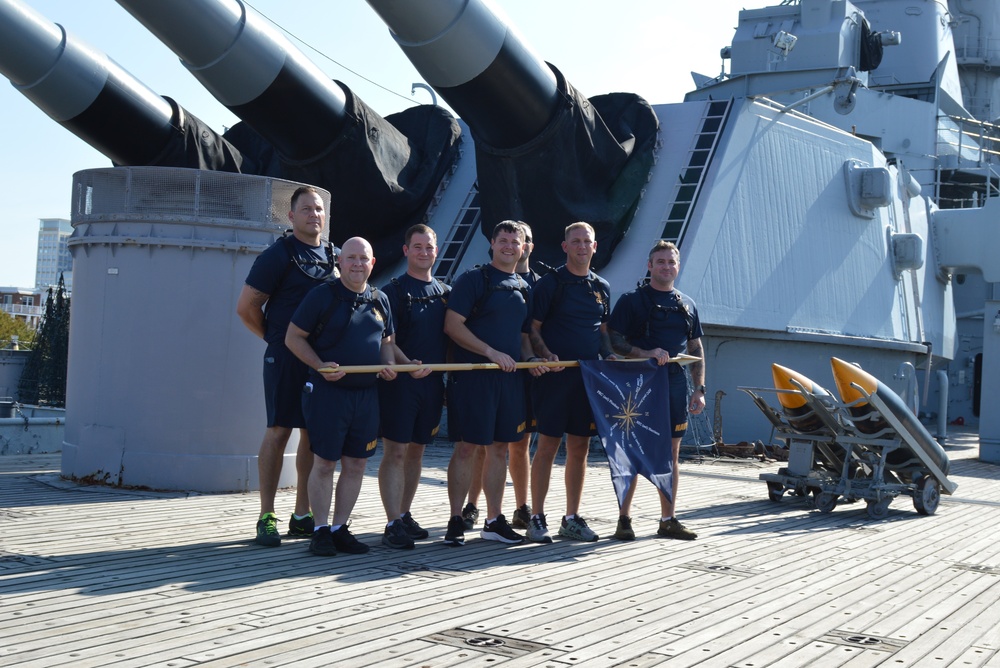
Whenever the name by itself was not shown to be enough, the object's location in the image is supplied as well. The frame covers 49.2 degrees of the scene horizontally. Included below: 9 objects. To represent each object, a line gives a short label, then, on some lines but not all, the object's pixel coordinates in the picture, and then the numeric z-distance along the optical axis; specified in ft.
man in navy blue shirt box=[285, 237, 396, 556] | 16.58
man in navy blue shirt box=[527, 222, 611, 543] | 19.21
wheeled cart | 24.47
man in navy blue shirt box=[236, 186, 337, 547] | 17.78
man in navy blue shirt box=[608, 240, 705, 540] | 20.34
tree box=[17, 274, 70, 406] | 51.96
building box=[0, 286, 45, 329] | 309.63
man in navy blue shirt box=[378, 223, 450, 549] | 17.72
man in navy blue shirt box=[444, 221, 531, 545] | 18.10
